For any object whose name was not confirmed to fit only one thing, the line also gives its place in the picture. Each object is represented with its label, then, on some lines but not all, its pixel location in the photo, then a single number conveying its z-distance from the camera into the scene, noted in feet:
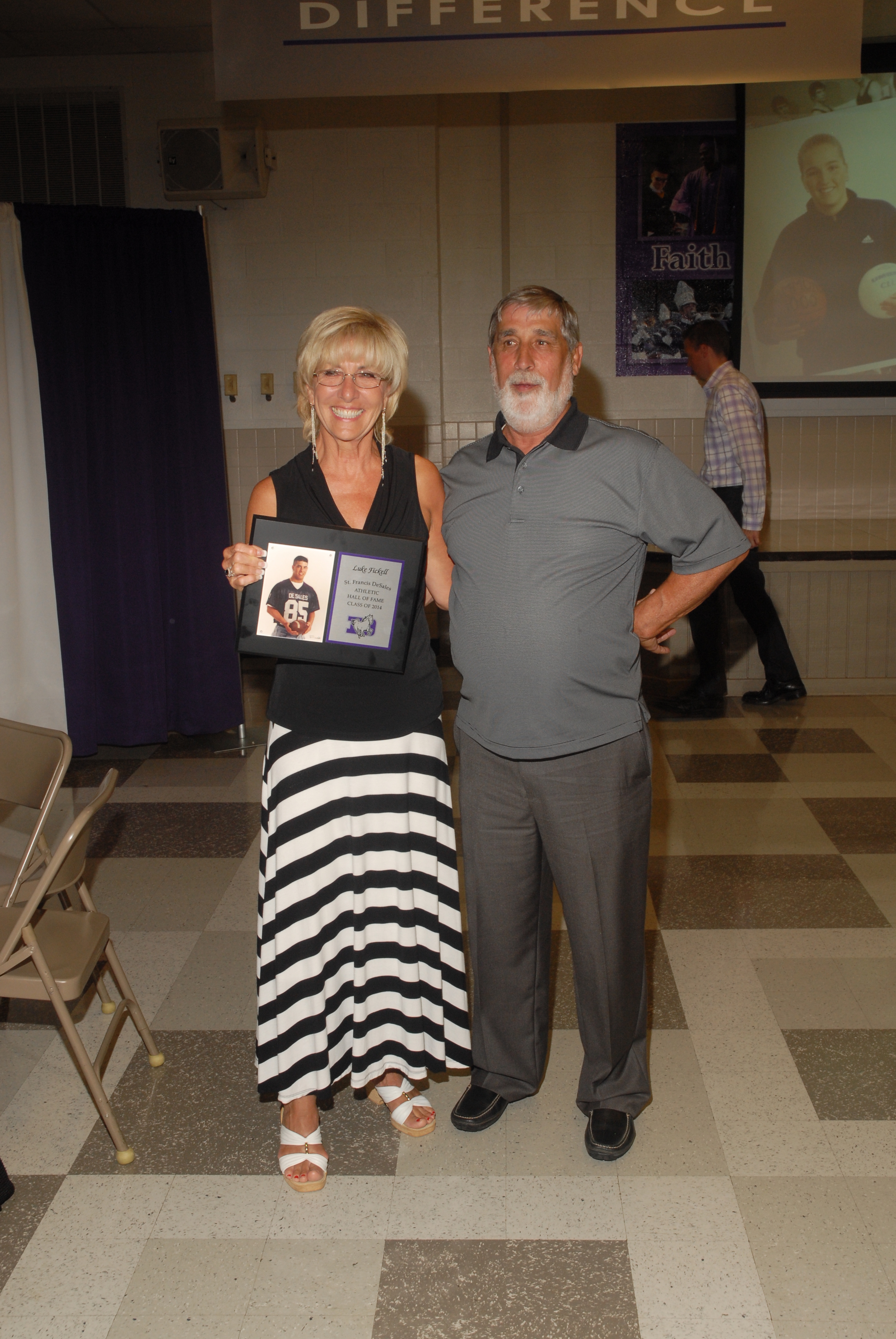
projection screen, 20.11
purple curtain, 14.83
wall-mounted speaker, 19.30
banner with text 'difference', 10.36
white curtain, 14.39
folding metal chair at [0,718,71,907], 7.50
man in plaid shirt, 17.02
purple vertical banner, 20.26
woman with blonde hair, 6.61
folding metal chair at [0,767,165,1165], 6.91
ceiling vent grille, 19.81
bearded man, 6.35
